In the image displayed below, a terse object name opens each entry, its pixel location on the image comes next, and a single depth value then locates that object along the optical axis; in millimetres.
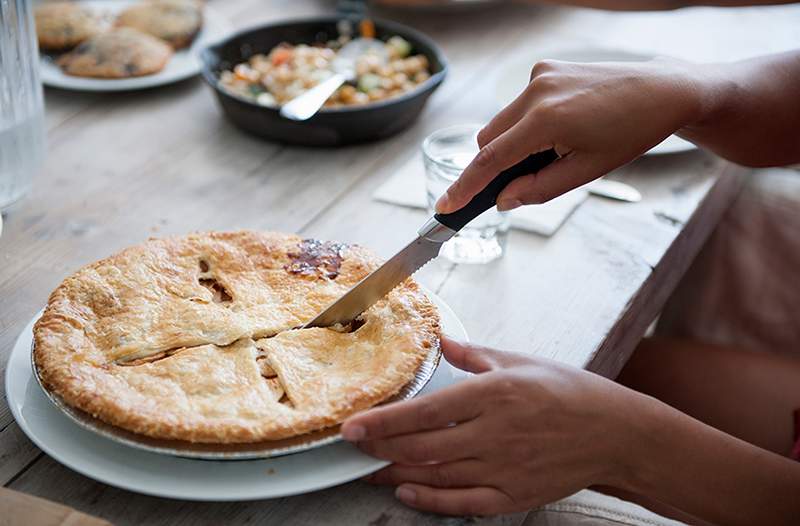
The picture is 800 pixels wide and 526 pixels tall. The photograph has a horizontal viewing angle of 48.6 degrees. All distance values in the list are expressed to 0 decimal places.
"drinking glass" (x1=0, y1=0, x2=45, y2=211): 1412
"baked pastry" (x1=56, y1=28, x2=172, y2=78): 1936
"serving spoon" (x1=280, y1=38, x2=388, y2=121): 1689
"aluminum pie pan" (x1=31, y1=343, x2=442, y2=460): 904
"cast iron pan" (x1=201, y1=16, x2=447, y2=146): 1708
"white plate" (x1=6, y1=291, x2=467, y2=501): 920
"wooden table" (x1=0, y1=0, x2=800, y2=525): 995
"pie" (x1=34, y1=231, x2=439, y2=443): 939
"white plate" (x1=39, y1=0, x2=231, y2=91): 1902
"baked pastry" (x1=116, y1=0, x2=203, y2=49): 2082
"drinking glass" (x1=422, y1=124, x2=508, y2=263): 1409
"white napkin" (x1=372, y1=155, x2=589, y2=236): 1525
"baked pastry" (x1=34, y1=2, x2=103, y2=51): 2008
